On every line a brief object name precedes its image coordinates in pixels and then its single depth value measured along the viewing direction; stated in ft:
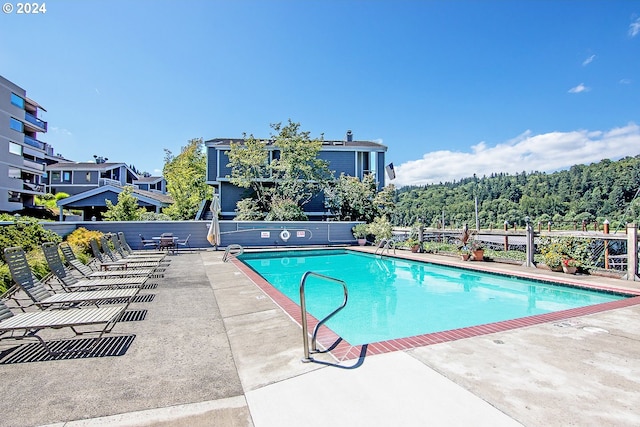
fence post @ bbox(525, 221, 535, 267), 32.02
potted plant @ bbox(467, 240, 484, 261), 37.19
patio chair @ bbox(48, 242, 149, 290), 18.45
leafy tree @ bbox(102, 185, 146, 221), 63.36
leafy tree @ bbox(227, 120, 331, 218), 70.90
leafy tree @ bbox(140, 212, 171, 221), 67.47
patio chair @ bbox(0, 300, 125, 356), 10.89
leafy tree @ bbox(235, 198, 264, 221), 67.51
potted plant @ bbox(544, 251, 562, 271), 29.17
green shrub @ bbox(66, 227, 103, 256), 33.86
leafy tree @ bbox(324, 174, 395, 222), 72.38
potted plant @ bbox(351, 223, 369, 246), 59.00
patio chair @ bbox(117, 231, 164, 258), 34.91
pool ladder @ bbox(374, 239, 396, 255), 45.90
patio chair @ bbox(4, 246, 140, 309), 14.70
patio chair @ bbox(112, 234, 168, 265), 29.19
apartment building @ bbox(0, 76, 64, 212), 87.25
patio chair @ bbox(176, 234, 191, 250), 49.63
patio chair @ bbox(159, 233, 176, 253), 45.32
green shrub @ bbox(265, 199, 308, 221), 66.33
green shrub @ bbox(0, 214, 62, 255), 26.66
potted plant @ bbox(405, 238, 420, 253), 46.78
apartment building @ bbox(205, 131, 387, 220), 78.64
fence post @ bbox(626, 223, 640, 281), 24.10
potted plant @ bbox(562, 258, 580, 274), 27.94
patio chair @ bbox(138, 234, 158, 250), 46.98
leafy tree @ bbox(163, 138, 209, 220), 83.76
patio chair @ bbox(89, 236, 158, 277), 21.71
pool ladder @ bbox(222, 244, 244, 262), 37.56
